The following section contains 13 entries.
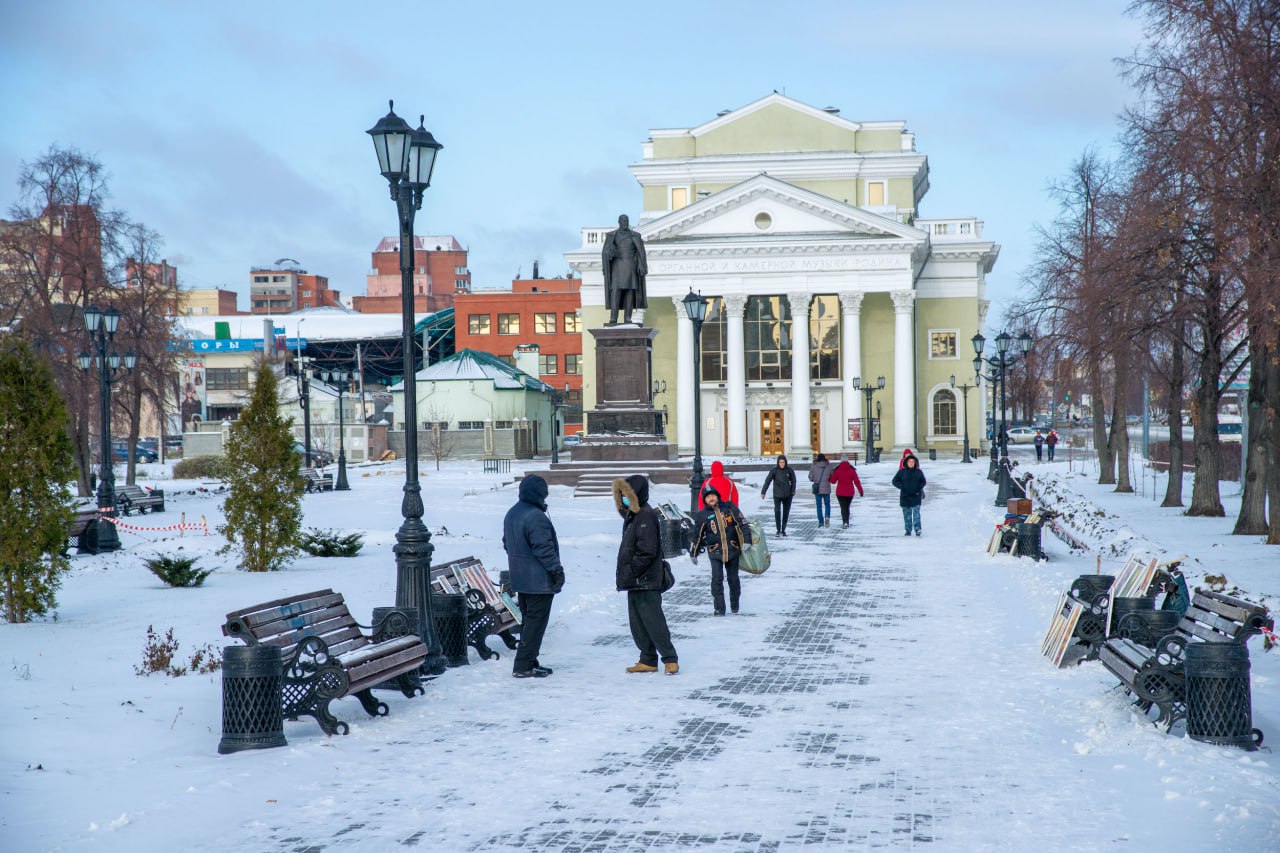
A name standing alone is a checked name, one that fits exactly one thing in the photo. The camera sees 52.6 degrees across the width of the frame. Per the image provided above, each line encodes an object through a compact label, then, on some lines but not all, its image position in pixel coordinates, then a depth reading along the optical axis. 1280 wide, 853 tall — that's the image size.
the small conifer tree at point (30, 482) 14.72
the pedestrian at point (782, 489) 26.11
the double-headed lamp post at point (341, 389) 45.06
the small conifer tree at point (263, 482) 19.58
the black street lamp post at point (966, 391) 73.44
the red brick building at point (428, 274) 144.62
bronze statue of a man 36.31
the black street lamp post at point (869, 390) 63.41
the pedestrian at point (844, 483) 28.08
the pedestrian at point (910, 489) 25.69
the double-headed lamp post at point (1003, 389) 31.63
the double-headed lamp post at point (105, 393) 26.90
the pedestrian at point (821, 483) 28.41
